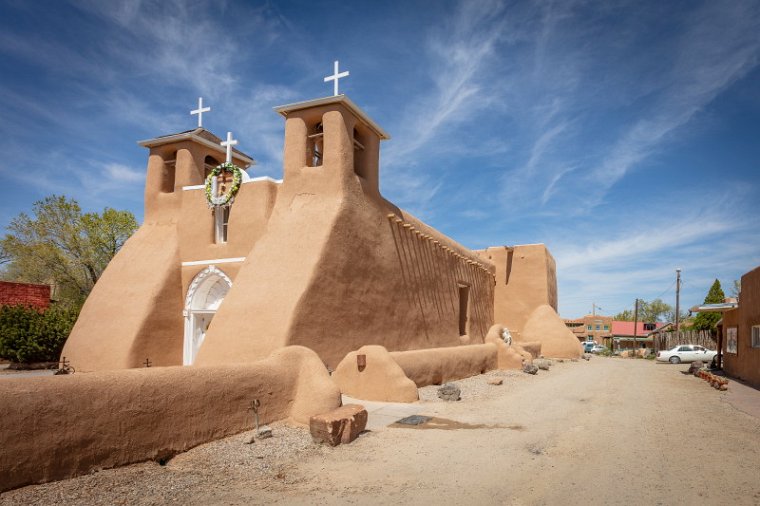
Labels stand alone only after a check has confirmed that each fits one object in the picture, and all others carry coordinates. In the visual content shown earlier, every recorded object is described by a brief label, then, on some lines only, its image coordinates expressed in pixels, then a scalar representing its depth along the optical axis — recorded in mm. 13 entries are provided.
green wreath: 14195
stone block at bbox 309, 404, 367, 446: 7137
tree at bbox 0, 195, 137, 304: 26656
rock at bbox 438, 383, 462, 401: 11188
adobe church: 11508
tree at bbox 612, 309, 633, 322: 79312
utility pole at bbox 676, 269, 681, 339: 36572
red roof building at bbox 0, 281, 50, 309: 19781
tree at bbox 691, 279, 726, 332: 35416
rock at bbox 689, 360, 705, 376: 19227
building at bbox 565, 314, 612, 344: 60369
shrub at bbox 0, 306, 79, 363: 15328
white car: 27452
